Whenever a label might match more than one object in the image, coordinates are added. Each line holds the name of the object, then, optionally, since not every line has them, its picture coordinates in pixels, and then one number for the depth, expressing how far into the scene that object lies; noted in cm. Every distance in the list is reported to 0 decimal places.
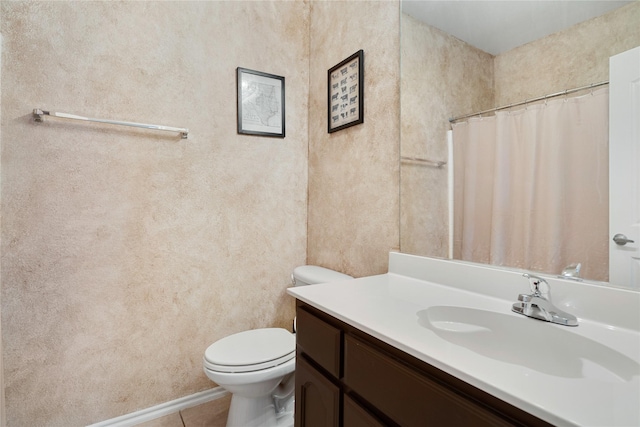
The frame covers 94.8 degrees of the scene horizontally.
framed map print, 176
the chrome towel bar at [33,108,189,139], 129
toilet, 126
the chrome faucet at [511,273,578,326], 73
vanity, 47
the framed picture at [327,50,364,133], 150
